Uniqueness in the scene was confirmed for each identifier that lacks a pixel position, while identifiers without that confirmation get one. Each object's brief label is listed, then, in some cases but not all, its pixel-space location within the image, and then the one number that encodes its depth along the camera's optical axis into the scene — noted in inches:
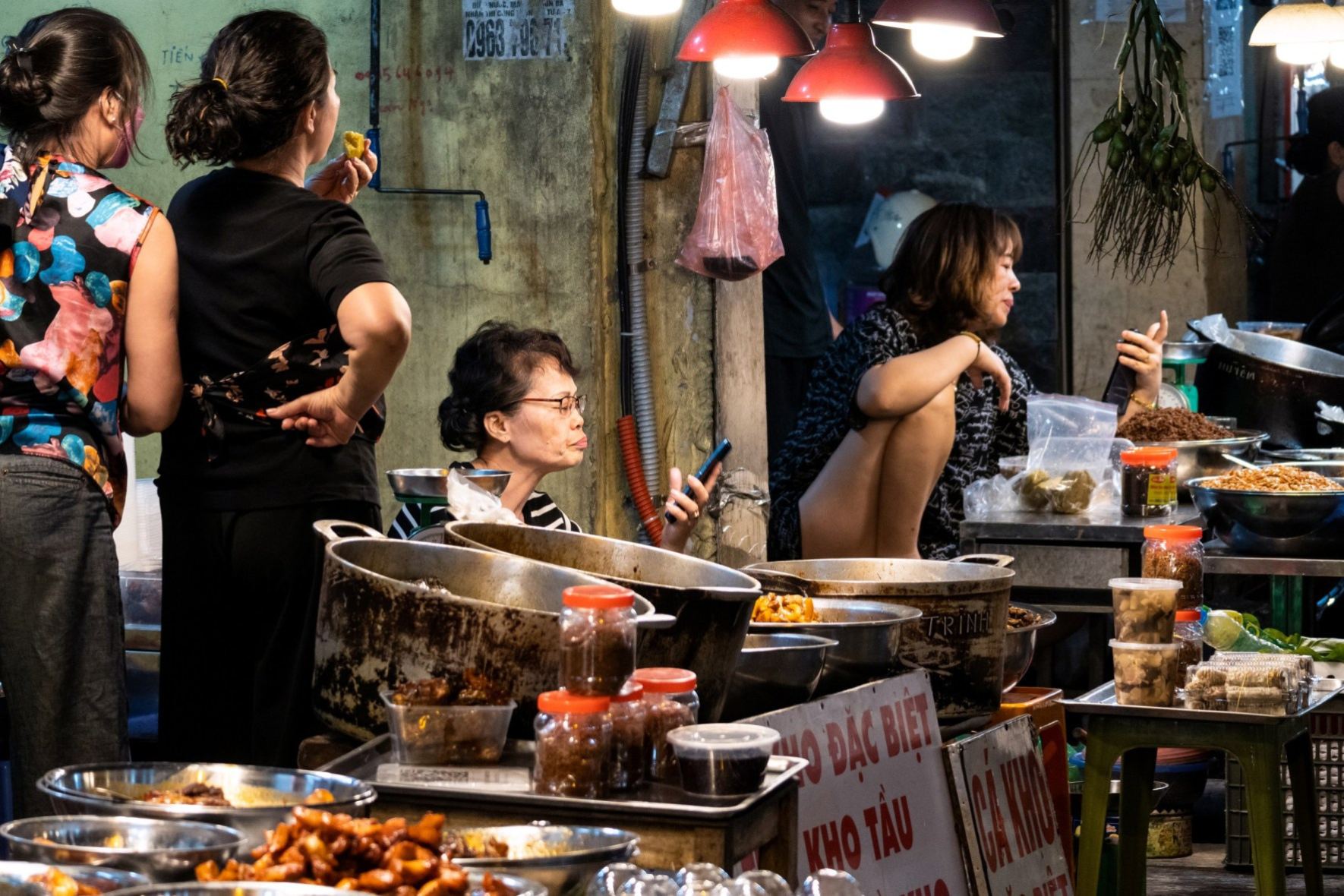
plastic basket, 306.3
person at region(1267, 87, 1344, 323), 564.9
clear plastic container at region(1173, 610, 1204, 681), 244.1
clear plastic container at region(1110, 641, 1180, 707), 236.6
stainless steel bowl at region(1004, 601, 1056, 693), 242.6
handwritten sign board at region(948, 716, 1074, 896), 223.9
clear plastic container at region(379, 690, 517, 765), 154.1
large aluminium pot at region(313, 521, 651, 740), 159.3
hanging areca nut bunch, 315.6
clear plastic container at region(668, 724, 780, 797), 148.0
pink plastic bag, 397.3
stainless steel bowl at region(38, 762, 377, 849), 127.6
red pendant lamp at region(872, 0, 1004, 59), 350.1
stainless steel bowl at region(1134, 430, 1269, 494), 377.7
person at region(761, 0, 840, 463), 461.2
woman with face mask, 212.4
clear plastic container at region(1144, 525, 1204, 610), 255.8
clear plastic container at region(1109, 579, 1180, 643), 237.2
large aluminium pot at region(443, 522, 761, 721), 165.1
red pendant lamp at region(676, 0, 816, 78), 330.5
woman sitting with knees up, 361.8
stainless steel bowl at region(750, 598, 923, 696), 200.8
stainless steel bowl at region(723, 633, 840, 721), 189.1
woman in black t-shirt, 223.2
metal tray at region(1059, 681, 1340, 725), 227.8
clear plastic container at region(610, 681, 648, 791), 151.4
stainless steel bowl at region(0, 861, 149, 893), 114.2
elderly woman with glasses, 280.6
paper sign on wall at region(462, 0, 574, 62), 417.5
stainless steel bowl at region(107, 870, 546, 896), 111.6
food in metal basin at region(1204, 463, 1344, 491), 320.7
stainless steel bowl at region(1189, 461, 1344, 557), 314.8
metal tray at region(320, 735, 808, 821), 145.3
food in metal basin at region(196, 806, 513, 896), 117.7
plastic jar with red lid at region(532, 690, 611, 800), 148.7
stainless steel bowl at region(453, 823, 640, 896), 129.1
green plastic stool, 229.7
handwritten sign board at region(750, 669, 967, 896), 196.3
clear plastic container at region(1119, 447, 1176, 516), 342.4
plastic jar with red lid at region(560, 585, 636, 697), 148.7
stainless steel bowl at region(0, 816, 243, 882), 118.2
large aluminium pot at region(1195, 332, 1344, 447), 444.5
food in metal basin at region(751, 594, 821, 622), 206.5
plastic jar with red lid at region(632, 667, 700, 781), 155.7
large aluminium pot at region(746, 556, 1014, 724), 216.8
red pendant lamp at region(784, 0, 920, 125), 361.8
